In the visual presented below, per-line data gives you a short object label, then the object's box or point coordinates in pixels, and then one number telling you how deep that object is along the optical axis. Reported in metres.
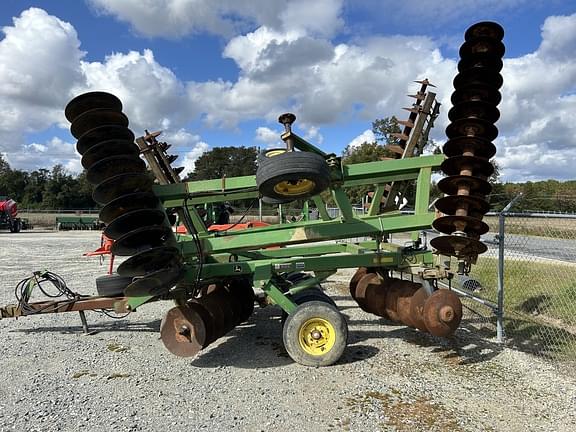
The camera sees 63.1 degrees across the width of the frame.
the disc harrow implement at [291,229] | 4.57
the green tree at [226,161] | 77.56
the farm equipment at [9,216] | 33.09
